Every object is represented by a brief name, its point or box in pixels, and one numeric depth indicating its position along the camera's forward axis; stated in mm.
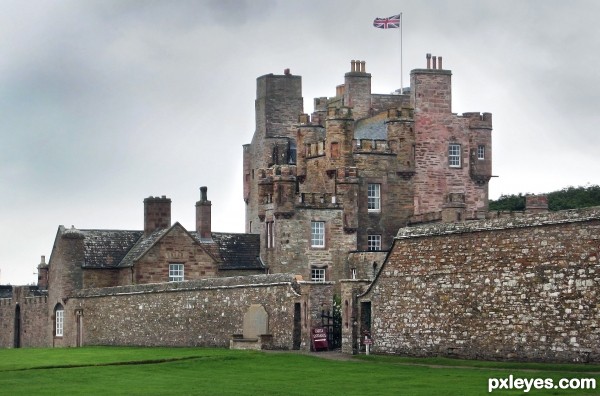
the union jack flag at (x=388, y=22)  84250
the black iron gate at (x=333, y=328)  56125
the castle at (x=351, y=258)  45219
